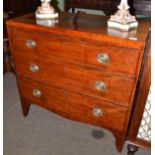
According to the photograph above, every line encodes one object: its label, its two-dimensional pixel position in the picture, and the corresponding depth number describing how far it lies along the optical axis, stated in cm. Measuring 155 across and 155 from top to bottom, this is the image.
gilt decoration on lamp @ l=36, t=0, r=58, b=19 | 144
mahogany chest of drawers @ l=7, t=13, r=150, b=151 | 121
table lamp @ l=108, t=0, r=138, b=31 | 125
